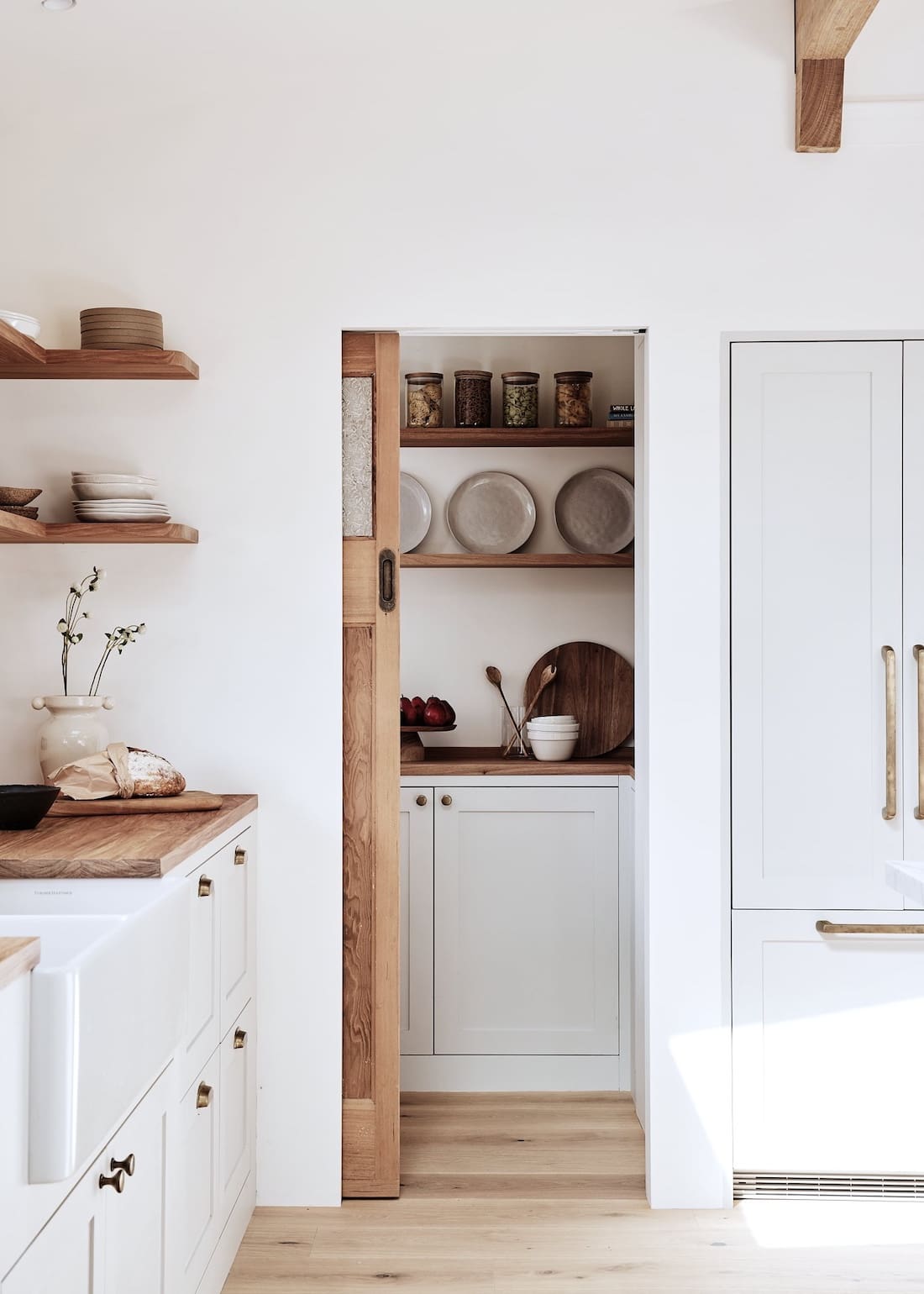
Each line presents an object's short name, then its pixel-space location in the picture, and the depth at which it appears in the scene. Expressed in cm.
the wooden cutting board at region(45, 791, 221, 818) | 234
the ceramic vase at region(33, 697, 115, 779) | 251
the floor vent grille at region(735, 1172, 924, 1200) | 274
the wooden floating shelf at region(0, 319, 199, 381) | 251
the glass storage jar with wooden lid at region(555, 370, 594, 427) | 366
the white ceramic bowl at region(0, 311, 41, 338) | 236
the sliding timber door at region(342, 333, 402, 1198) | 277
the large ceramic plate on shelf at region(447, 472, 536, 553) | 379
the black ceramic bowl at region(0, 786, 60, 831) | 213
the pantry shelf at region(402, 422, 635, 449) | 361
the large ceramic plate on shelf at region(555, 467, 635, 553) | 377
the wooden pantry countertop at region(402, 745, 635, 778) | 338
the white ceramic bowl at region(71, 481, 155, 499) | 258
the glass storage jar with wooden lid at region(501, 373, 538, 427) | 365
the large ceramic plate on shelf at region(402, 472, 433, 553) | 381
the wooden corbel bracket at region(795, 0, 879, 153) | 255
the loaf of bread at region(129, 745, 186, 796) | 239
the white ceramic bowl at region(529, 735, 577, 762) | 354
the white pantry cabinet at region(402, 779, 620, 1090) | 340
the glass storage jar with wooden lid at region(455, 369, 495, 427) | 365
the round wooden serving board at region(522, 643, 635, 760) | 372
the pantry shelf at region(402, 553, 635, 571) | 358
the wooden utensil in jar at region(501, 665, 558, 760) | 370
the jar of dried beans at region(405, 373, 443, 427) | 363
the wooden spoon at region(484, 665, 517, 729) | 380
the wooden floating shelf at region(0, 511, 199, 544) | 256
